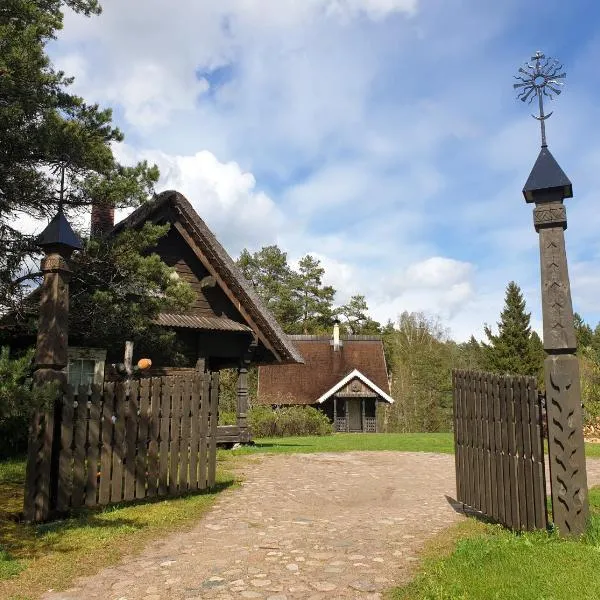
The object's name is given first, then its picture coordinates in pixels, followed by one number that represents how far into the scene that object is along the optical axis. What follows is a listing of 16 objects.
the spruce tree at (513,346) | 39.22
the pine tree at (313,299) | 54.34
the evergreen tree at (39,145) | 7.45
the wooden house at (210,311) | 13.42
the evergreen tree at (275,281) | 51.69
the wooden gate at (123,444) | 6.40
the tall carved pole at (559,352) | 5.54
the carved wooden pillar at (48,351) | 6.28
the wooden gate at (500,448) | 5.63
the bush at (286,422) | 23.33
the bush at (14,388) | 4.92
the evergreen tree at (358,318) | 57.16
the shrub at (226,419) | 21.06
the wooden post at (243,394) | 14.69
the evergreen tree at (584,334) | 46.26
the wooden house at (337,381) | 33.16
